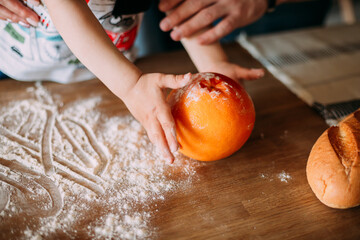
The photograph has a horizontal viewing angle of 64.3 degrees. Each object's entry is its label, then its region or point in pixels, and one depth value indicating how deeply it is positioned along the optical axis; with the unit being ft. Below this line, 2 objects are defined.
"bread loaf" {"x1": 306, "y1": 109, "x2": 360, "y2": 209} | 1.73
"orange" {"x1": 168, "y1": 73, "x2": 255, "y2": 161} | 1.89
